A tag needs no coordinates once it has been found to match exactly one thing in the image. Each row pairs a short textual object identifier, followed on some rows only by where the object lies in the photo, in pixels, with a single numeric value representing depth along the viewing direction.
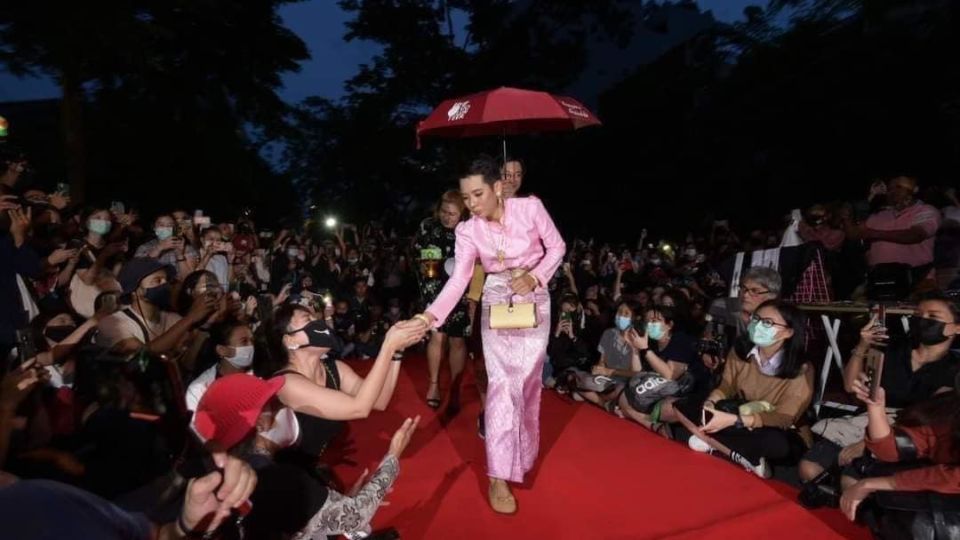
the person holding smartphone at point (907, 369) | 3.47
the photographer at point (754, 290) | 4.52
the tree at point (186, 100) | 13.83
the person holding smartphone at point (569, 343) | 6.74
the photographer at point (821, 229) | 5.84
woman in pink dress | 3.43
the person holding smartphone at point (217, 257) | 6.52
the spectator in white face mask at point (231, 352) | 3.84
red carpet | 3.19
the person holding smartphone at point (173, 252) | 5.74
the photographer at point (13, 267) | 4.11
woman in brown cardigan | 3.81
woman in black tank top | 2.75
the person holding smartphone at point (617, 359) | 5.45
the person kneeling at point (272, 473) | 2.17
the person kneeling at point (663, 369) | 4.72
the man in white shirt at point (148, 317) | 4.07
